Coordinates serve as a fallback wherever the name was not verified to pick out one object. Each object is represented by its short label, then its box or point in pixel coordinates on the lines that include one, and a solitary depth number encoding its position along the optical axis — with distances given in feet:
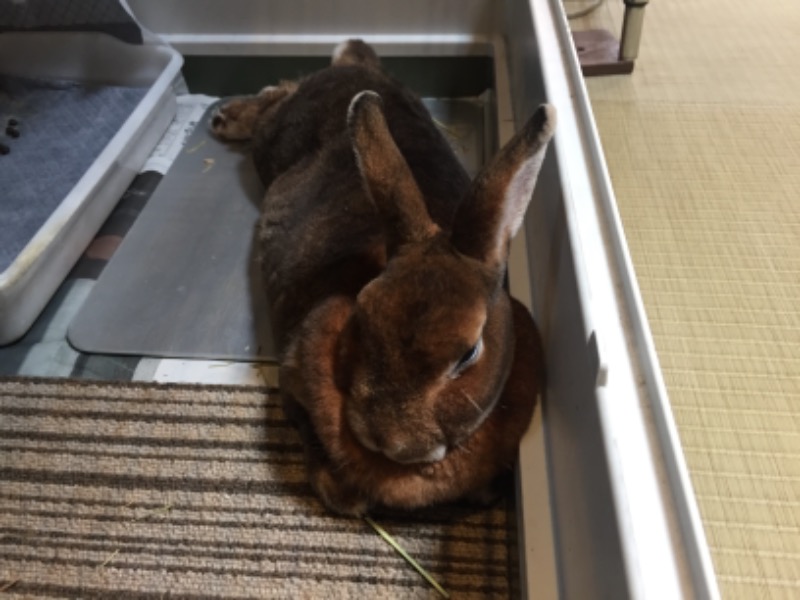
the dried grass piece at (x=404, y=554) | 3.44
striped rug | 3.51
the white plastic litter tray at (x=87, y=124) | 4.58
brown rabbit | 2.80
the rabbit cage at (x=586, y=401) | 2.14
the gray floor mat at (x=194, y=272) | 4.58
